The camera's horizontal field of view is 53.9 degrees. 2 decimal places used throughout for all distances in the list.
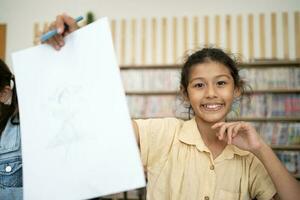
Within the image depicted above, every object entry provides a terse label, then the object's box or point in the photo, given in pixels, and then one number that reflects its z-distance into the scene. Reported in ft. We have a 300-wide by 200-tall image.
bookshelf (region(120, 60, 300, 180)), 11.00
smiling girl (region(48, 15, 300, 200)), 2.80
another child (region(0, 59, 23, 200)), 2.96
